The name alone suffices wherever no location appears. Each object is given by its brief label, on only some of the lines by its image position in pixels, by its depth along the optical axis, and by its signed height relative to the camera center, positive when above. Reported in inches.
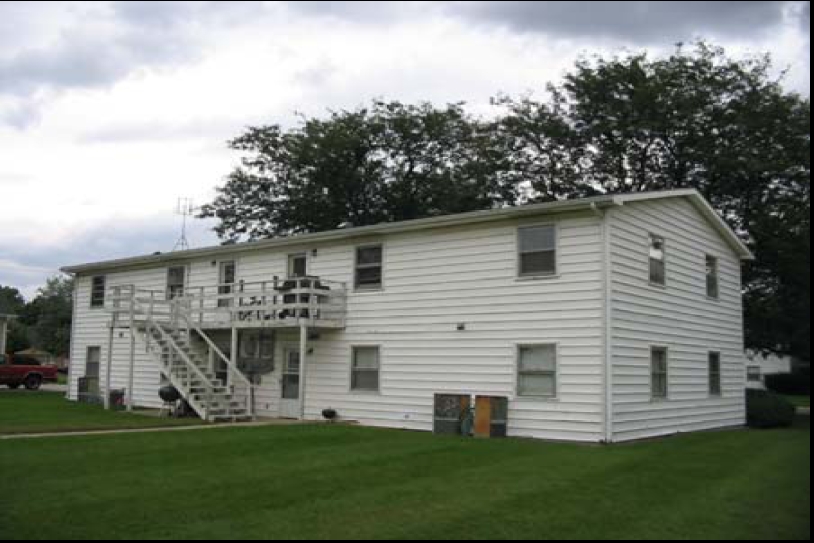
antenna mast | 1202.0 +244.2
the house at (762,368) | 1989.4 +9.9
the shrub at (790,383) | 1812.3 -24.1
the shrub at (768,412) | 884.6 -43.6
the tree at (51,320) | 2672.2 +120.1
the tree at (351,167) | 1601.9 +386.9
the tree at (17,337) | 2492.6 +56.8
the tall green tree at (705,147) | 1092.5 +331.6
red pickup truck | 1354.6 -29.4
